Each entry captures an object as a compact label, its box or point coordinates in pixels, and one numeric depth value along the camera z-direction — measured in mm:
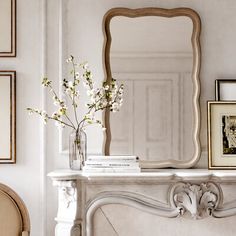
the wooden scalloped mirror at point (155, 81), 3172
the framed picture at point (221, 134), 3021
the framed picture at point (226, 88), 3193
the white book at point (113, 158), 2855
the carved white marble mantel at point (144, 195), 2785
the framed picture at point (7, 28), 3254
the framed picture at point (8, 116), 3215
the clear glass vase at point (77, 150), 3020
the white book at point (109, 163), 2854
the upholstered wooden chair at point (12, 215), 3160
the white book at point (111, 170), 2846
